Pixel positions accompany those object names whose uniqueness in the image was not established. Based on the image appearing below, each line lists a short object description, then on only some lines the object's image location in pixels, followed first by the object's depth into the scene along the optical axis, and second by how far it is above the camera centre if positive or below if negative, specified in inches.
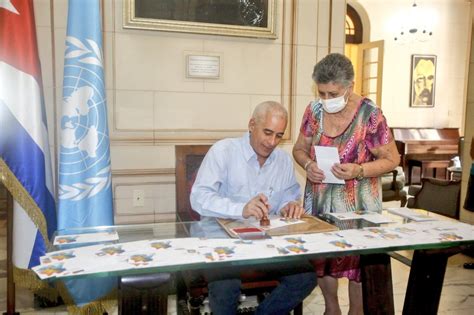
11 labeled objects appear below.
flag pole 98.8 -35.5
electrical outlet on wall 123.1 -26.0
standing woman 86.2 -10.3
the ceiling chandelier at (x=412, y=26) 366.6 +69.7
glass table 56.3 -23.9
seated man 75.4 -16.0
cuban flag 94.9 -7.0
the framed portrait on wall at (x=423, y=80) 371.2 +25.1
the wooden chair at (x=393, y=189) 229.6 -41.7
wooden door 337.1 +31.1
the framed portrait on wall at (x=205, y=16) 118.1 +25.2
